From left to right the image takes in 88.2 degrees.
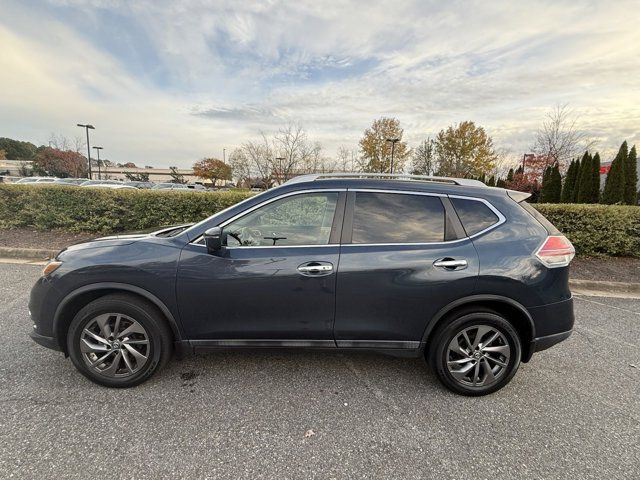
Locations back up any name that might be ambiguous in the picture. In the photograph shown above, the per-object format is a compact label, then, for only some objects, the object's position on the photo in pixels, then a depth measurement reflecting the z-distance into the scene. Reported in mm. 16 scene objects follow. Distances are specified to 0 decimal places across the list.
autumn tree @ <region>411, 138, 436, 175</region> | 39000
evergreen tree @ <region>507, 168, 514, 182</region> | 29441
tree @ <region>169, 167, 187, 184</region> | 65925
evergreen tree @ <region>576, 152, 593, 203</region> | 12203
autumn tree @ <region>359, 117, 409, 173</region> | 34469
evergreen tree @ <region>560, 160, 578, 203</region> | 13950
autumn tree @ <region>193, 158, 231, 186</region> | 58094
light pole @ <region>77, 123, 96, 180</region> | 33344
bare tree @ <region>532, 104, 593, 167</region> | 20188
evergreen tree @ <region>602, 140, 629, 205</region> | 10438
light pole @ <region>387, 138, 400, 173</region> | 30722
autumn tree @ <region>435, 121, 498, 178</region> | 36803
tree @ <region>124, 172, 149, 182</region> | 63275
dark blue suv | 2486
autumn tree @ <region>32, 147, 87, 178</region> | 40594
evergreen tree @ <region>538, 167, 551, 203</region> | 16422
